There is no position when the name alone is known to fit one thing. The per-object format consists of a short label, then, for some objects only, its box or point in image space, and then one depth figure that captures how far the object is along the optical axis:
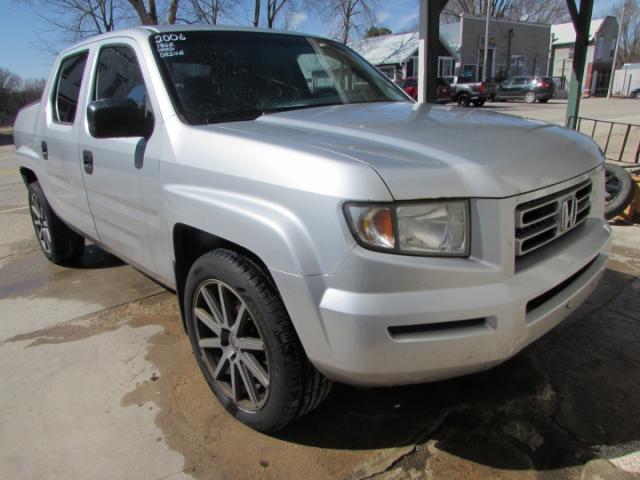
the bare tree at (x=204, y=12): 24.63
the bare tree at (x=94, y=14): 26.95
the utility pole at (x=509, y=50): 44.16
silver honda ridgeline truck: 1.74
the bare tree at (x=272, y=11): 27.53
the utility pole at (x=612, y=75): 41.21
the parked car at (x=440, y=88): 24.36
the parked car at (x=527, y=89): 32.28
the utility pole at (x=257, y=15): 25.97
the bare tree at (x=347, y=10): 29.11
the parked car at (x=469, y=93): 27.83
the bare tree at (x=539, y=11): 64.12
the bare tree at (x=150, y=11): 20.47
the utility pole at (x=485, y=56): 36.51
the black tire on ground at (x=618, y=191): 5.16
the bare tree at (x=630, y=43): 70.00
